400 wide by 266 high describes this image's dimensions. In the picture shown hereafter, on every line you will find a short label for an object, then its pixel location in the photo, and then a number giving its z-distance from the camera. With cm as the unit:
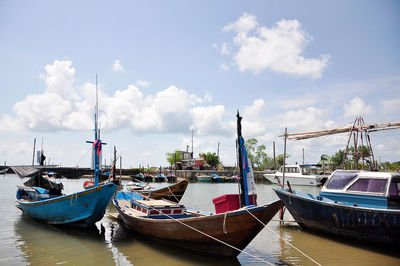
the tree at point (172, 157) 8457
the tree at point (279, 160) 8044
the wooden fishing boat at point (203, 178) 5703
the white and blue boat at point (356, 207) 884
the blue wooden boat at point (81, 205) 1219
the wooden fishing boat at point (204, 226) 786
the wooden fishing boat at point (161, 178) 5794
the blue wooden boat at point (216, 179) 5665
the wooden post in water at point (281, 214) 1386
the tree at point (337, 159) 6475
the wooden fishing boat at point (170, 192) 1971
